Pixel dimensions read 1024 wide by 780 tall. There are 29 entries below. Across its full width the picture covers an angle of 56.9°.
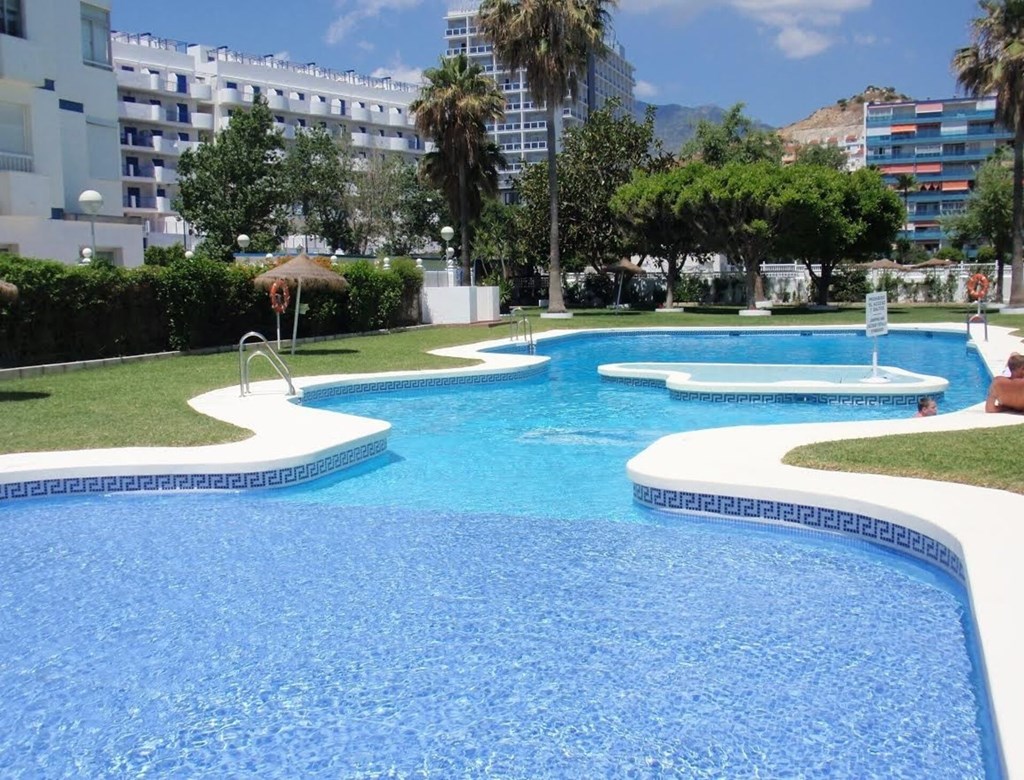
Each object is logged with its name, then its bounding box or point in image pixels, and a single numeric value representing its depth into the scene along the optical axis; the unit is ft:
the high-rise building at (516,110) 329.31
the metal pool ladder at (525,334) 77.47
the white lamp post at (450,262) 111.55
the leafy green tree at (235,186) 162.50
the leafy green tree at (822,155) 292.40
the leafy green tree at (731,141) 207.84
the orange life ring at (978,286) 78.64
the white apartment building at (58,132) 84.69
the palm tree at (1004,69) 113.09
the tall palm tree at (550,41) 113.29
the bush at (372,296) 90.48
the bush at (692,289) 157.48
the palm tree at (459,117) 125.08
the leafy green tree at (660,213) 125.29
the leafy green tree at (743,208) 119.34
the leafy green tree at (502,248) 160.10
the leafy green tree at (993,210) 170.40
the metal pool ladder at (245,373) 45.10
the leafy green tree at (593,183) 143.13
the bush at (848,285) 159.53
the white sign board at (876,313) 45.98
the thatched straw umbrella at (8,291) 42.19
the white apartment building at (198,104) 213.87
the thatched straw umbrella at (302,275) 65.67
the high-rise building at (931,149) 399.65
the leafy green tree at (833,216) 119.34
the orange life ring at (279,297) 63.05
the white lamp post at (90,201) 66.64
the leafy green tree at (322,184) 185.47
